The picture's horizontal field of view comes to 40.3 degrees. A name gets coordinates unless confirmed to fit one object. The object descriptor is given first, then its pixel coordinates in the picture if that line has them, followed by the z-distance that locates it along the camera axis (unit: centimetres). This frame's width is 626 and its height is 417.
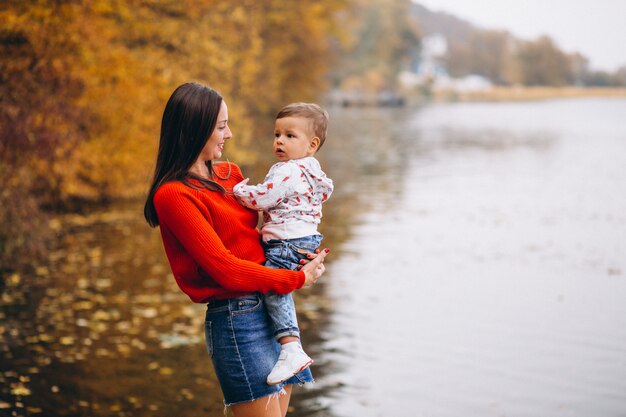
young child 340
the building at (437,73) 14936
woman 325
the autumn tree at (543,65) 15650
